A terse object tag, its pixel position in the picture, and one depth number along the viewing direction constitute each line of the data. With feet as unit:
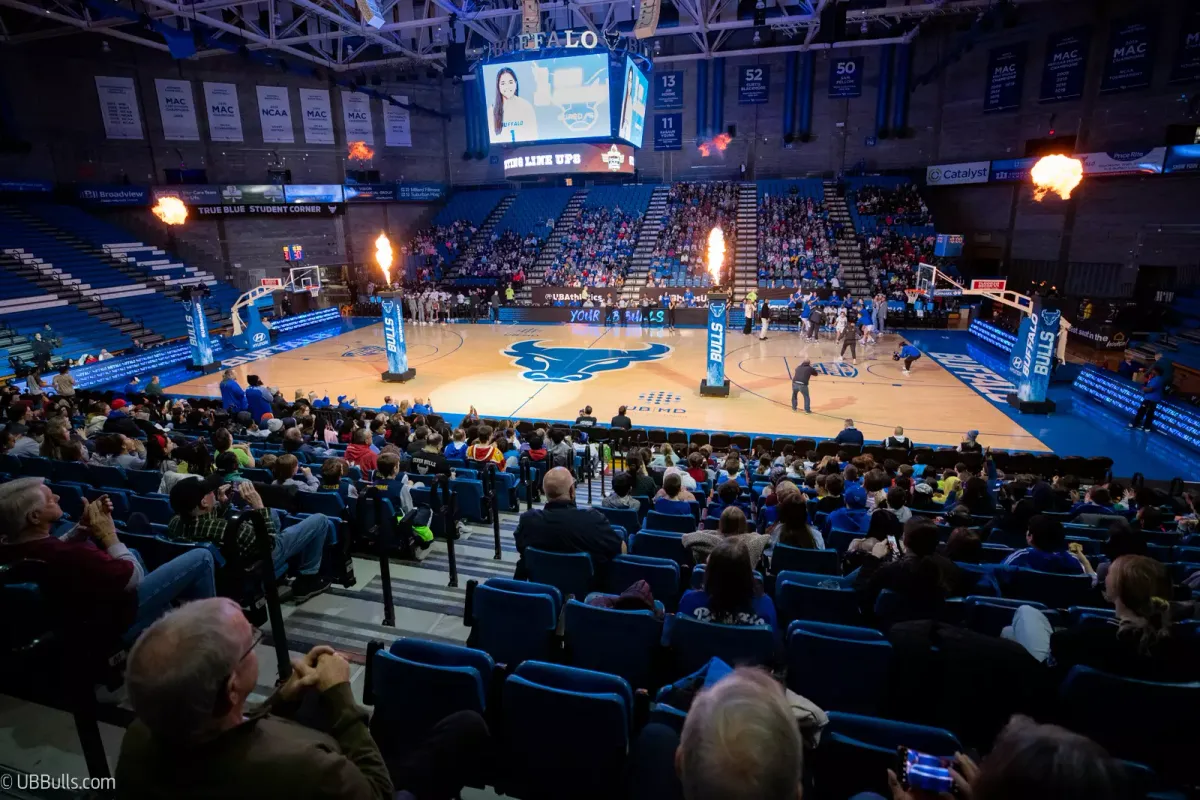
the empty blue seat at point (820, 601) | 13.47
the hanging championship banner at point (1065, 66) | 78.12
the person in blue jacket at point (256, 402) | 40.11
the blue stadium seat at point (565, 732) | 8.45
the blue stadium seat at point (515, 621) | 11.75
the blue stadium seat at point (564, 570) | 14.32
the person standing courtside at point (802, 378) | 46.55
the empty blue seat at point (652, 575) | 14.48
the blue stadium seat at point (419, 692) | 8.96
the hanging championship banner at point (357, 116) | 109.81
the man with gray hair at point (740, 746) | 4.61
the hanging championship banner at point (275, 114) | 100.24
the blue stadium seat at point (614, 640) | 11.14
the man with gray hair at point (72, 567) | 10.03
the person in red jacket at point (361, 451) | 25.73
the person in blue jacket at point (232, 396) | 40.96
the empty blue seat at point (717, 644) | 10.79
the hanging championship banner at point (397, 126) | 115.03
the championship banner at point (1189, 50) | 66.85
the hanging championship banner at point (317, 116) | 105.09
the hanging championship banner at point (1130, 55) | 71.41
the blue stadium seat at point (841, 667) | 10.30
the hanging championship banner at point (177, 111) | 90.74
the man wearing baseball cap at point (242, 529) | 14.30
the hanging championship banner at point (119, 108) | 86.19
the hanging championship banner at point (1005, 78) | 85.46
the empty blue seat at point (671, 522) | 19.58
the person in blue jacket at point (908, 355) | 58.80
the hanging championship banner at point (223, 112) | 94.94
